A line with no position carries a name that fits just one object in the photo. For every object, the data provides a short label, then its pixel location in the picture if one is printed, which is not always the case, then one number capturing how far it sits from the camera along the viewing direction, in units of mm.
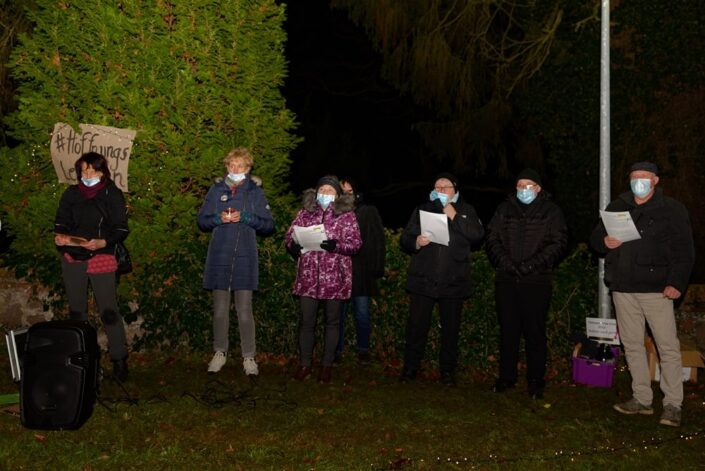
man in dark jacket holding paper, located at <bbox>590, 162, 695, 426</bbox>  7934
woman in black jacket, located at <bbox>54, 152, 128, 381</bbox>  8781
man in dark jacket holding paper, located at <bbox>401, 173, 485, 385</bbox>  9148
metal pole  9781
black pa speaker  7246
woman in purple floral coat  9070
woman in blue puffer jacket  9234
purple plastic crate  9367
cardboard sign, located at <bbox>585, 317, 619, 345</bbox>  9344
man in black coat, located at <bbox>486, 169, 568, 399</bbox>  8758
